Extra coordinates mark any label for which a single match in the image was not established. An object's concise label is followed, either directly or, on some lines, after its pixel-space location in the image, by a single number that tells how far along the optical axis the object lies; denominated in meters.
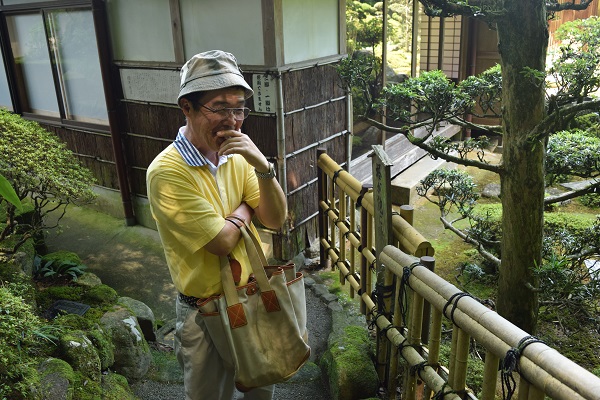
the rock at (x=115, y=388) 4.01
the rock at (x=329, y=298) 6.25
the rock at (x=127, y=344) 4.68
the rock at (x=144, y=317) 5.55
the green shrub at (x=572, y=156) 4.59
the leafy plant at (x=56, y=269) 6.21
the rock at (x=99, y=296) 5.43
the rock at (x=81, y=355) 3.93
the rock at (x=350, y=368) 4.13
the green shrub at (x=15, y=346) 3.03
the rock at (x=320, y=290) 6.42
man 2.67
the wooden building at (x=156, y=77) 6.79
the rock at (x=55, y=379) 3.36
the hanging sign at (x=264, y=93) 6.65
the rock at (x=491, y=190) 10.45
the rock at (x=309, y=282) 6.70
